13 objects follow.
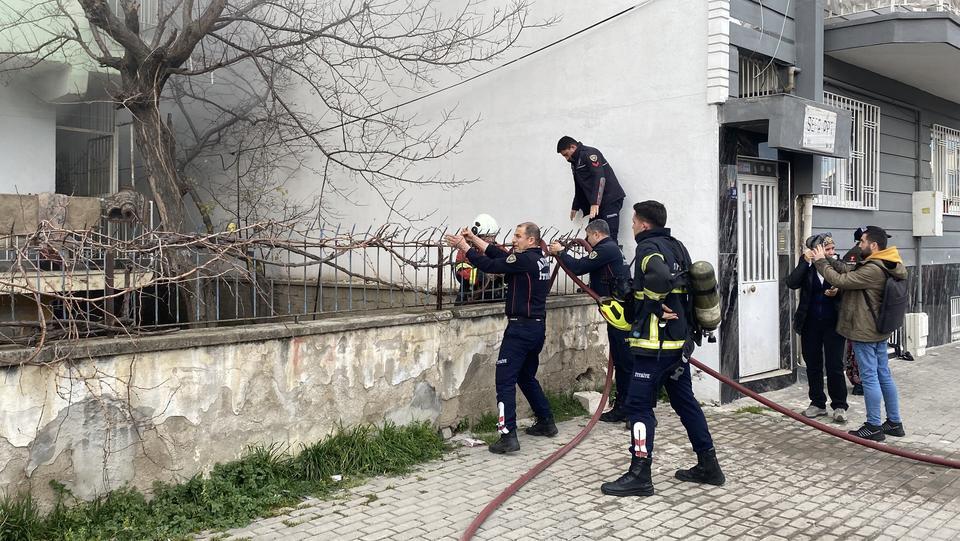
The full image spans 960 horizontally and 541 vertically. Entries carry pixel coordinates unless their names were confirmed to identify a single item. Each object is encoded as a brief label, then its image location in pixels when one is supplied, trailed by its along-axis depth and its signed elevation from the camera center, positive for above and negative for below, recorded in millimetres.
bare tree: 8703 +2790
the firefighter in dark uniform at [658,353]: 5168 -602
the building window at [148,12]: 11898 +4148
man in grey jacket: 6578 -471
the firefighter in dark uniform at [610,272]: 6438 -35
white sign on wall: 7770 +1527
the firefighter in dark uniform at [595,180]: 8211 +997
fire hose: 4859 -1444
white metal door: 8383 -76
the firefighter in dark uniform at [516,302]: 6035 -287
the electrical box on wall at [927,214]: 11172 +862
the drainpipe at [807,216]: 8945 +657
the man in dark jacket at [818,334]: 7230 -641
